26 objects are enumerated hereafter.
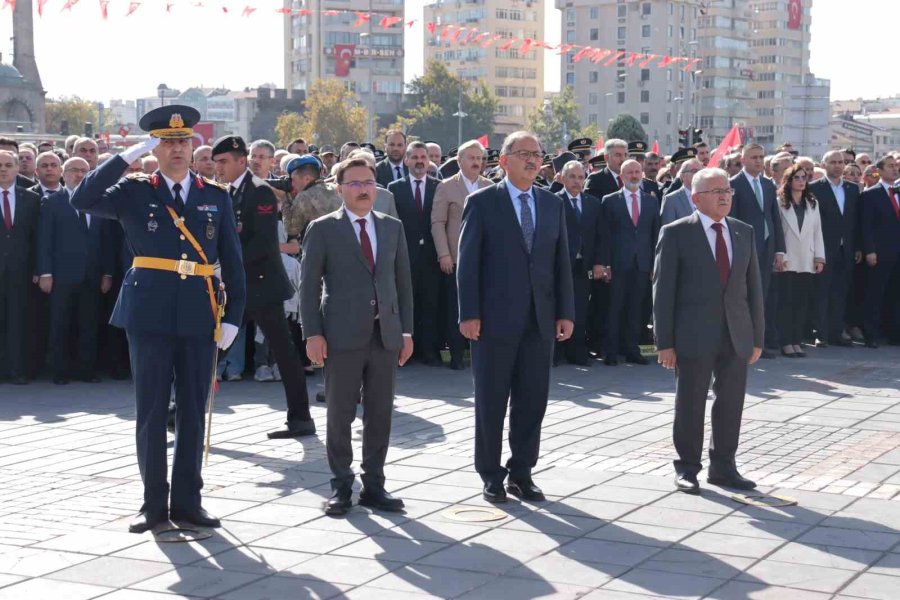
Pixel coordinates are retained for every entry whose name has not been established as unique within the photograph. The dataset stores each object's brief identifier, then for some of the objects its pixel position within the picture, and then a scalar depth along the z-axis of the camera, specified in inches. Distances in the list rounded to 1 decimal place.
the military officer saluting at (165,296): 302.5
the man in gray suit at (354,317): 326.3
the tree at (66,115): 5157.5
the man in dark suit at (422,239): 581.9
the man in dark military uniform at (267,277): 417.1
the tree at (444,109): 5103.3
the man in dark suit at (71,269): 530.3
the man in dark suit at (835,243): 671.8
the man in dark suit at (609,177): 625.0
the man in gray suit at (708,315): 349.1
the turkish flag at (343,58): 5866.6
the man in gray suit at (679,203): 586.2
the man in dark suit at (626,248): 594.5
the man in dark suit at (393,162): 626.5
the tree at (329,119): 4345.5
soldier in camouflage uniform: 467.8
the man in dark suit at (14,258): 532.7
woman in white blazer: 636.1
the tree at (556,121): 5324.8
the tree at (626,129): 2271.2
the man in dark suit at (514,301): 338.3
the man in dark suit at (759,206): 595.8
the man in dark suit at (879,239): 679.1
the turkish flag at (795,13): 7022.6
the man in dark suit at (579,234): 590.6
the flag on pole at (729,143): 747.9
